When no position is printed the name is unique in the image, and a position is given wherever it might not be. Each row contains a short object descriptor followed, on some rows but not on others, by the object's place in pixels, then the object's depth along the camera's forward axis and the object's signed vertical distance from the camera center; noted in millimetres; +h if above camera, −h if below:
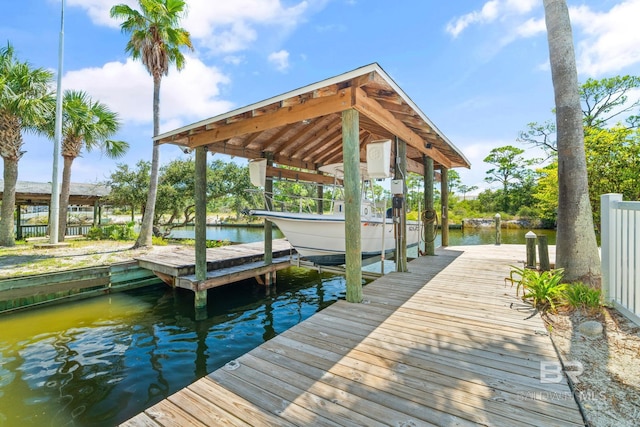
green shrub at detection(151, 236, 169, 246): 12648 -1099
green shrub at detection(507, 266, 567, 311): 3516 -947
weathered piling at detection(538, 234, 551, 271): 4957 -602
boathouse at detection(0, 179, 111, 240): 13594 +1230
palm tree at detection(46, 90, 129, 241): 11453 +3812
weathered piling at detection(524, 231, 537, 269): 5570 -628
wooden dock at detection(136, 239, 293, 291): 6070 -1200
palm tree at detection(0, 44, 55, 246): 9727 +3951
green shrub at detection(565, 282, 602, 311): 3336 -968
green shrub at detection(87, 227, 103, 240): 13211 -762
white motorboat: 5824 -287
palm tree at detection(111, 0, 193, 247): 10414 +7205
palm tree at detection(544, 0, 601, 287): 3932 +807
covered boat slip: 3643 +1697
